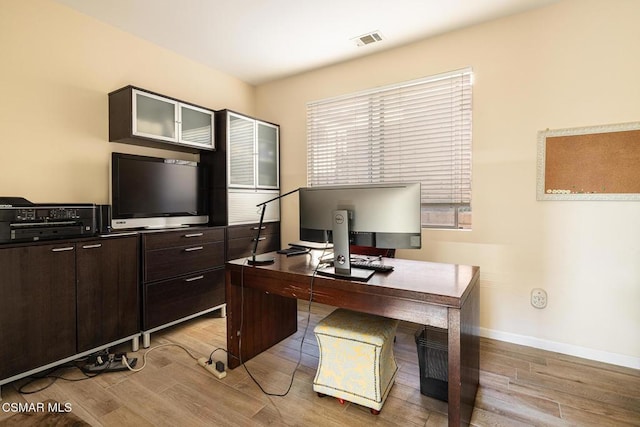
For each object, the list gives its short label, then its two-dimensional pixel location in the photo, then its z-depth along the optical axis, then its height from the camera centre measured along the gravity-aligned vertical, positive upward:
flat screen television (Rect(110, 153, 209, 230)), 2.57 +0.12
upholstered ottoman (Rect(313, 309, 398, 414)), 1.68 -0.85
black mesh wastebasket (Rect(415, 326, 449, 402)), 1.78 -0.92
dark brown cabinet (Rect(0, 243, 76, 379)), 1.82 -0.62
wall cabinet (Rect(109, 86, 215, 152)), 2.54 +0.75
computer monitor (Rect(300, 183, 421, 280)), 1.66 -0.06
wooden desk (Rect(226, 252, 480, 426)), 1.41 -0.49
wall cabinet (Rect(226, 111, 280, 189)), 3.22 +0.60
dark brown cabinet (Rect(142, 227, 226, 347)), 2.49 -0.60
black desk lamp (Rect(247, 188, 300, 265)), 2.07 -0.37
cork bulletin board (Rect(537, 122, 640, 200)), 2.16 +0.32
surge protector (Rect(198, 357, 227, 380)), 2.04 -1.10
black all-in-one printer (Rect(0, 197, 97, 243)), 1.85 -0.09
